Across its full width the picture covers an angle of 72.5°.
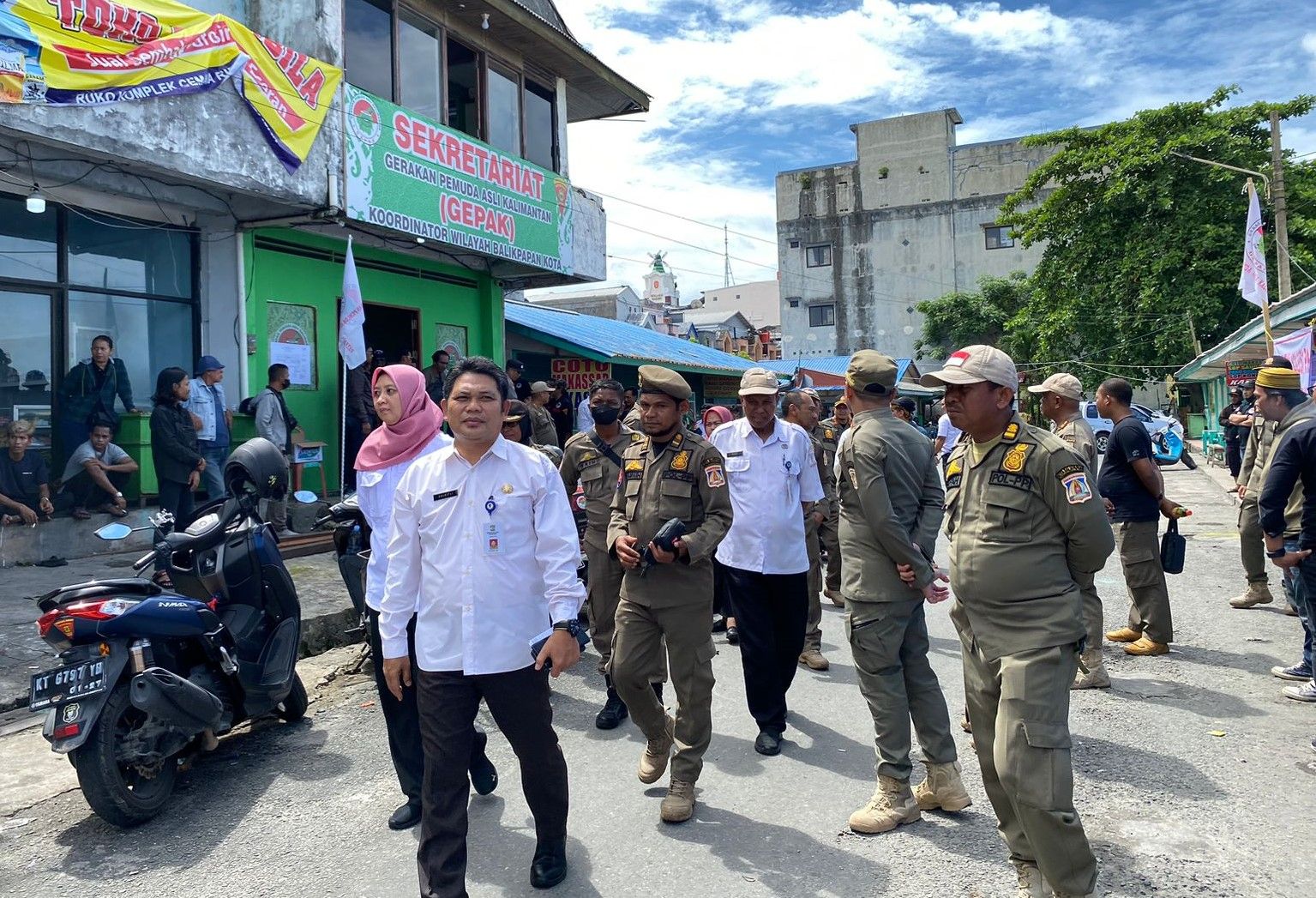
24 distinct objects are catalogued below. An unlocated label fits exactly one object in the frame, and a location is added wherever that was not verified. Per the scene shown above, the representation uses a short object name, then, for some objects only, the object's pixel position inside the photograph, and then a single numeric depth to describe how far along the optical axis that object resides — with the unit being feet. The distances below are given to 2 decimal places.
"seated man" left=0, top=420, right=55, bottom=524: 25.39
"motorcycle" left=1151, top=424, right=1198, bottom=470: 39.40
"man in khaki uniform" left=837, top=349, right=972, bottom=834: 12.41
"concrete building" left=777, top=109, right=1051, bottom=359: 143.54
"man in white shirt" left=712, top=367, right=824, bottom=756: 15.23
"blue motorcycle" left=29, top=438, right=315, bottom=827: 12.40
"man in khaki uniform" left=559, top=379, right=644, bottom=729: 17.34
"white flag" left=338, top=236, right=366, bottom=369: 32.01
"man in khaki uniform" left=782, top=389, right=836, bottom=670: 19.84
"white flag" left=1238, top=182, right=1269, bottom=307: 46.73
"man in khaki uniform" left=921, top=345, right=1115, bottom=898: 9.34
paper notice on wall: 35.63
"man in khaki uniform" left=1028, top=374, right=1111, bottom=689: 18.24
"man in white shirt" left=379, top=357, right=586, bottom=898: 10.09
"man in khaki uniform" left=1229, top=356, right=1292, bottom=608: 24.88
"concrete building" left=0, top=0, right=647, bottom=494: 26.61
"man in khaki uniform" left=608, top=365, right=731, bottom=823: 12.91
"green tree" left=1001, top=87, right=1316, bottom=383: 81.92
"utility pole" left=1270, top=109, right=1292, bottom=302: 59.98
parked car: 82.06
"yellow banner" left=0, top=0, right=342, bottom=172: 23.08
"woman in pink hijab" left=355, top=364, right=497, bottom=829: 12.75
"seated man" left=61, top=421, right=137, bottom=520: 27.43
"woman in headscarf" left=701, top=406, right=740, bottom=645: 21.07
